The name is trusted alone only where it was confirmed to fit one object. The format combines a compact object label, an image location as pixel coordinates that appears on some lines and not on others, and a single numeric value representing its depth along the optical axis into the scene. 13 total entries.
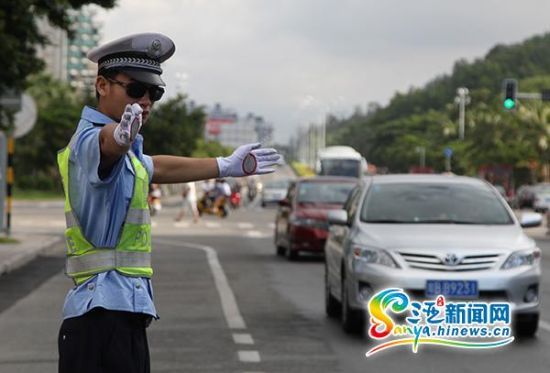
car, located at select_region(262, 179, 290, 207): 73.31
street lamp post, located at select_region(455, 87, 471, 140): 125.47
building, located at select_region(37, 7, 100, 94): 88.50
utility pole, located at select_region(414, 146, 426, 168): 166.30
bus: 79.00
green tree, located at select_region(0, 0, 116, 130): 22.30
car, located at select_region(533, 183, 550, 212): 71.12
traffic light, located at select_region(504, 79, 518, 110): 44.06
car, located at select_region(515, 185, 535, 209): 78.65
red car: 24.84
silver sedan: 11.95
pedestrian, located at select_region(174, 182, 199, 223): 46.28
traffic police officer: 4.52
